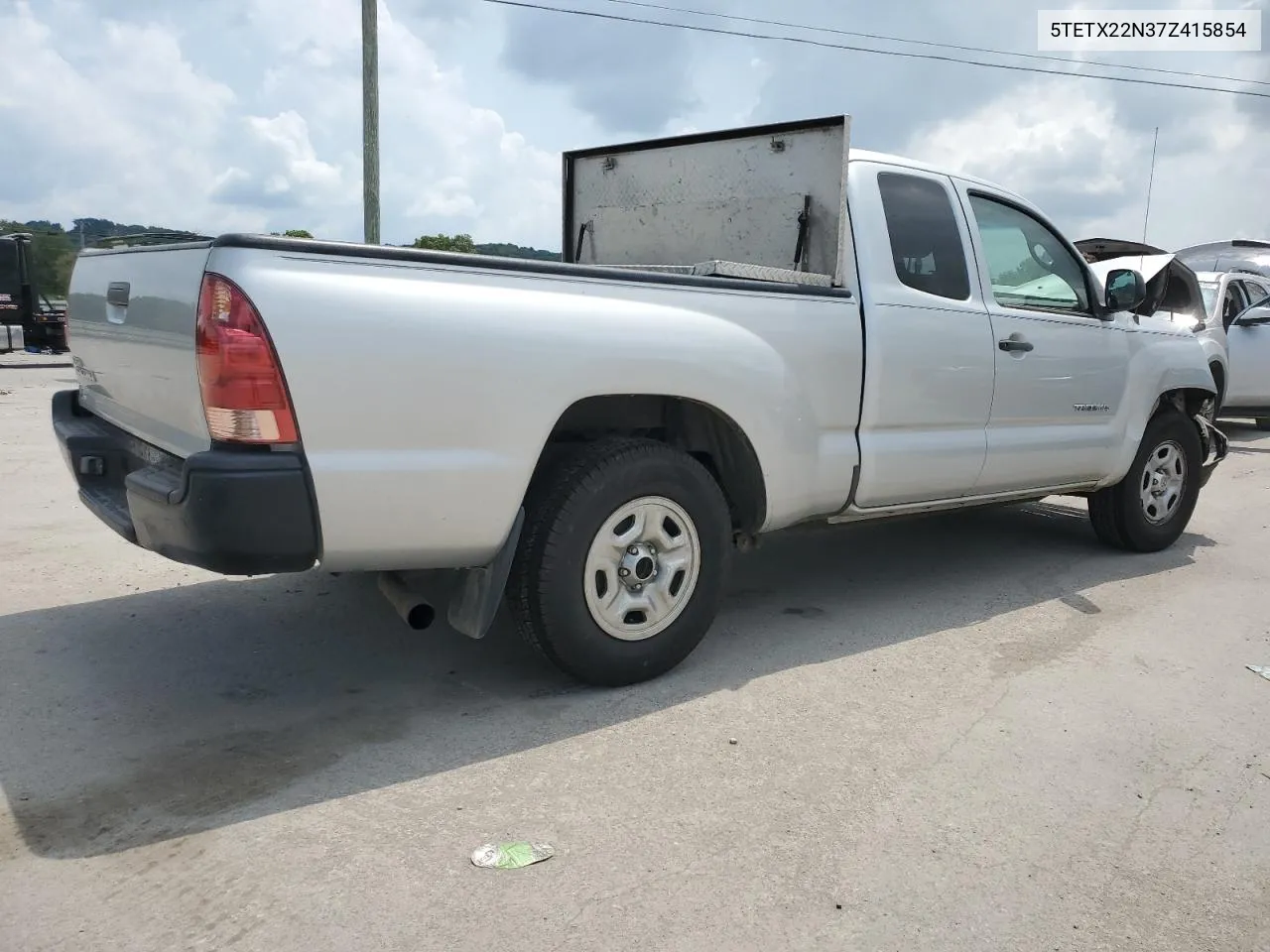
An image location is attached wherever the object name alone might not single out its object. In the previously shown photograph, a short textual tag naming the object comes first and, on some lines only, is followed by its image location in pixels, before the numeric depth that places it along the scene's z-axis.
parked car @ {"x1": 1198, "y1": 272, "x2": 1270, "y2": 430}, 11.71
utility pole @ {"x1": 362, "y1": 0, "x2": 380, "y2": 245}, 13.27
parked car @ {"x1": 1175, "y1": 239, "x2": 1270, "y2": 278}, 16.94
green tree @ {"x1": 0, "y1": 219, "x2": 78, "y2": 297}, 18.66
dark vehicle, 18.02
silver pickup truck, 2.94
